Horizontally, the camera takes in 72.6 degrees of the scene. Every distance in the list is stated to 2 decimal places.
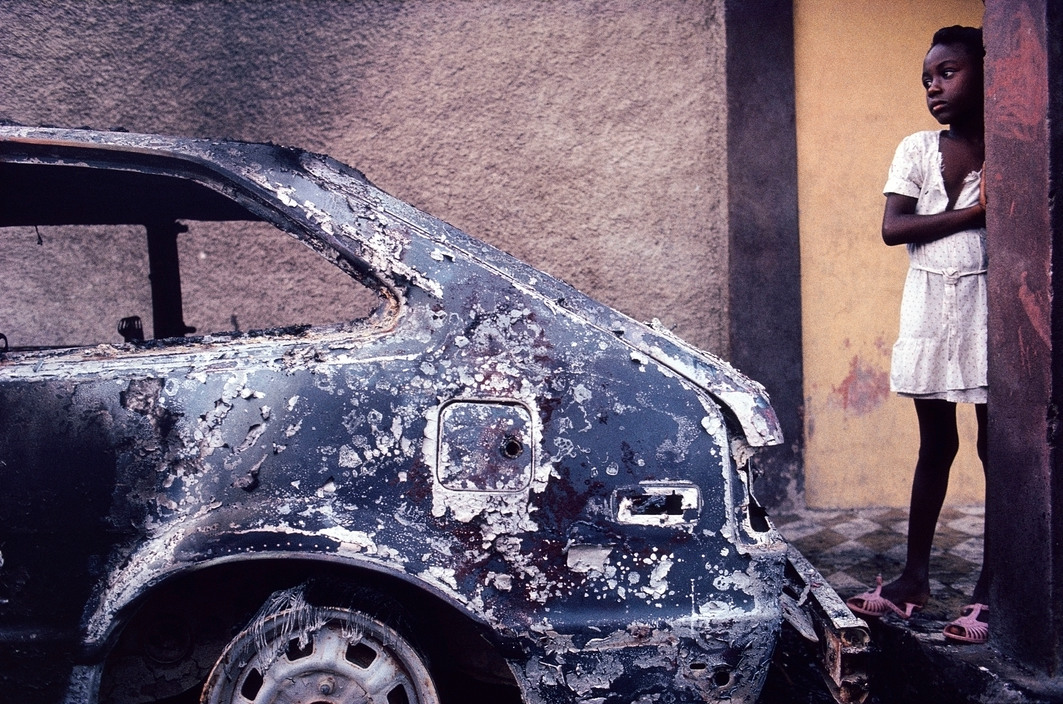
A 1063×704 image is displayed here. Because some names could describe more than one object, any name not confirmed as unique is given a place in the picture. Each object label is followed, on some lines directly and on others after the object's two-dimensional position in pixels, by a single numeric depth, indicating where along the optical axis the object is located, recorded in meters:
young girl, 2.29
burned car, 1.61
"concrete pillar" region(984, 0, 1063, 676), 1.93
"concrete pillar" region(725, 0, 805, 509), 4.09
